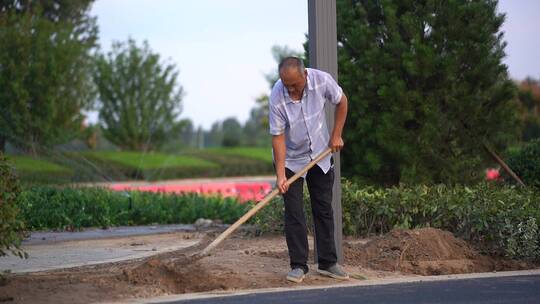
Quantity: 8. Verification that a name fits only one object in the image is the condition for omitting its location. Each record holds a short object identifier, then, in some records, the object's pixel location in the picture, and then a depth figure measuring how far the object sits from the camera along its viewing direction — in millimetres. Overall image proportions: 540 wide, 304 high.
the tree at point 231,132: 86000
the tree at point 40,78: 41406
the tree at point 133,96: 62969
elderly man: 13023
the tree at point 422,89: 20016
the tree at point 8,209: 11977
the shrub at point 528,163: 22047
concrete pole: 14133
